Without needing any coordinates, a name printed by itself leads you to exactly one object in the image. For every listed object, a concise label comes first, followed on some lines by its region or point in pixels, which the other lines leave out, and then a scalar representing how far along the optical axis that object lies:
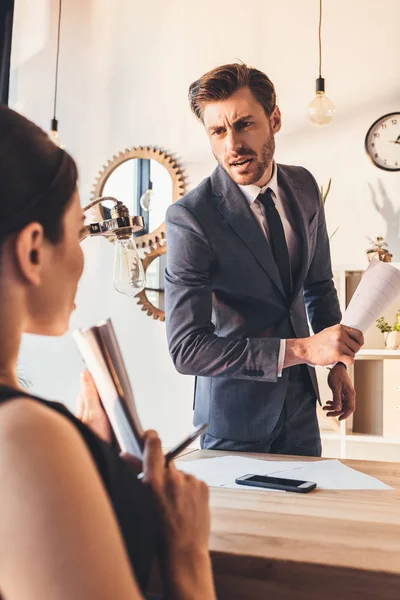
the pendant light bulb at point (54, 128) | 3.92
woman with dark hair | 0.49
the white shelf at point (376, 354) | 3.12
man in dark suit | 1.66
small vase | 3.17
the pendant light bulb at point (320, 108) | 3.22
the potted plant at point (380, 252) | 3.16
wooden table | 0.80
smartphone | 1.17
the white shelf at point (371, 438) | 3.05
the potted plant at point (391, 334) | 3.18
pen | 0.81
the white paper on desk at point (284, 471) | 1.23
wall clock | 3.50
